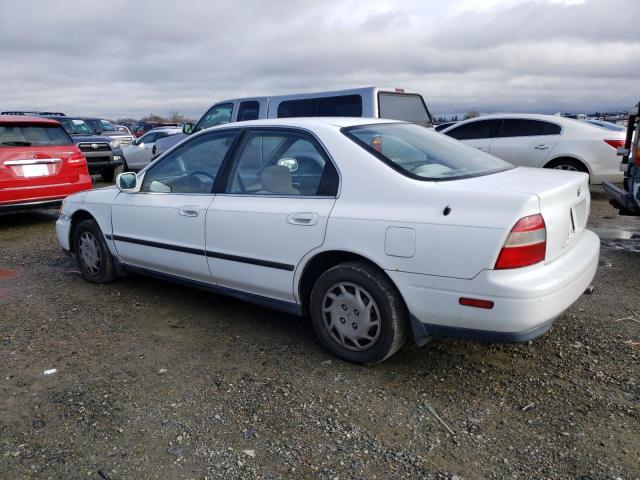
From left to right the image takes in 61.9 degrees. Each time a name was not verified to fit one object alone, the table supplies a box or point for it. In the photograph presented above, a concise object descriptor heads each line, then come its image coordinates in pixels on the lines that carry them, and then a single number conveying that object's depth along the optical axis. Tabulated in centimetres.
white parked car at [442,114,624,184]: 884
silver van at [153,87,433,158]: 832
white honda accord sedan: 276
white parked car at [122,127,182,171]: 1541
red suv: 755
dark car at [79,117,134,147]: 1585
